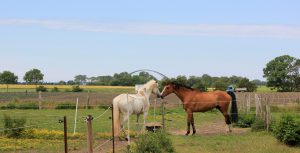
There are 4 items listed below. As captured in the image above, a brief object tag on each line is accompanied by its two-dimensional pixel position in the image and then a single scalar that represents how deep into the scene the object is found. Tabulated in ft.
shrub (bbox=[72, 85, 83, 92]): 175.04
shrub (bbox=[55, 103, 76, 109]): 103.14
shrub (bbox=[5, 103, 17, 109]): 103.45
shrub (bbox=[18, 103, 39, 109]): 103.59
